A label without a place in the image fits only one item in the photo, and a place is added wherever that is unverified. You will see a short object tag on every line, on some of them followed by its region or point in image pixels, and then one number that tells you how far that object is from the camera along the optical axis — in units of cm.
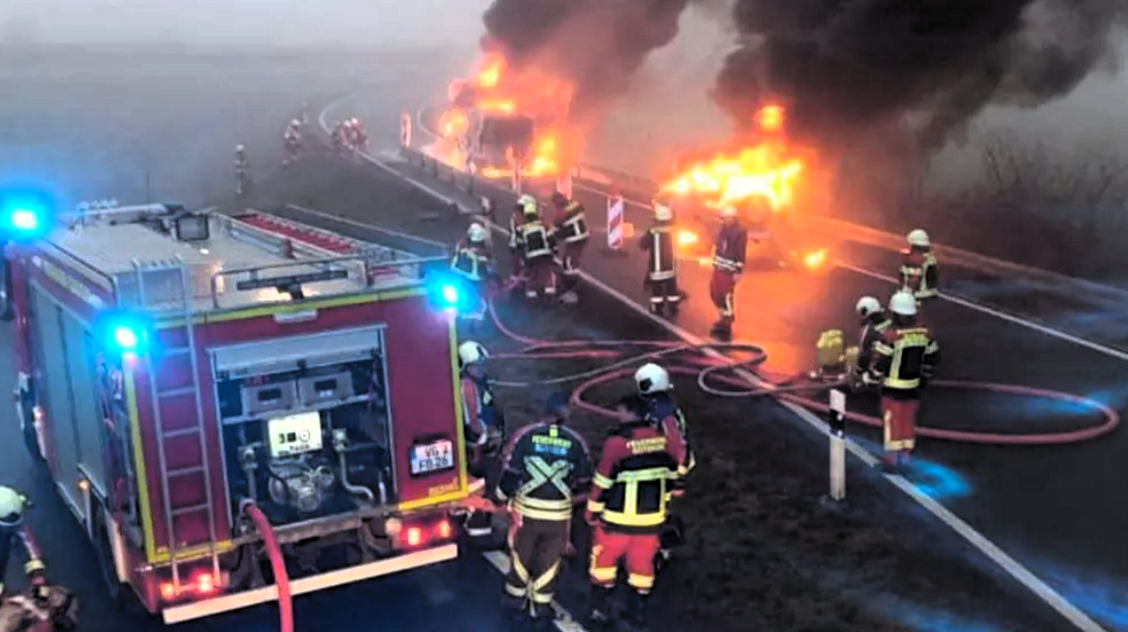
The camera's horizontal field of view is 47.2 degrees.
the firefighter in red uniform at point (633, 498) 741
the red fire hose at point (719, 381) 1133
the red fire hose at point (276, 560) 712
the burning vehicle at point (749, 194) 2158
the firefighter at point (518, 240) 1689
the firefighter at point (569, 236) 1712
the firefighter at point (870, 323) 1188
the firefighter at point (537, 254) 1697
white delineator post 987
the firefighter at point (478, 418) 918
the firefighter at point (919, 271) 1450
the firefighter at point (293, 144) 4012
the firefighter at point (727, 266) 1530
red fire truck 734
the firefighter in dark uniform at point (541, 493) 749
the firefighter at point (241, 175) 3591
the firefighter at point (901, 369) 1005
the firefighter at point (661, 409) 763
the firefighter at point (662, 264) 1611
